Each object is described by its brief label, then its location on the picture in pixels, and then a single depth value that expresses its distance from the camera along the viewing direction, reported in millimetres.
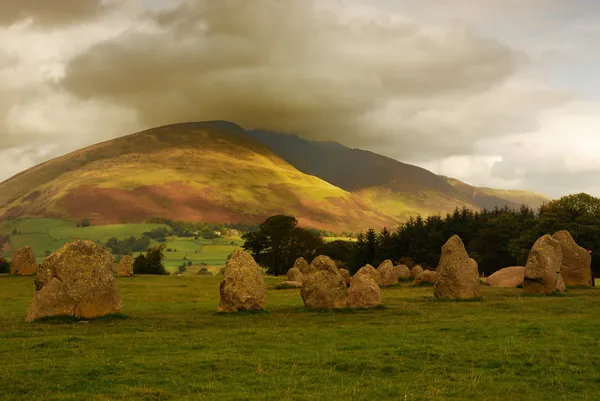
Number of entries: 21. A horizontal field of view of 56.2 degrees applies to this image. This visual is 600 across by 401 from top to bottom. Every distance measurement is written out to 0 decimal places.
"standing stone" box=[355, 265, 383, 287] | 46500
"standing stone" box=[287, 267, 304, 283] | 59109
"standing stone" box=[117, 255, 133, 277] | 67438
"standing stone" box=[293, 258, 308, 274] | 65875
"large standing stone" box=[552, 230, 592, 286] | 43156
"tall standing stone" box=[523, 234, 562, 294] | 36938
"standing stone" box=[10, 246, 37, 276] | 63344
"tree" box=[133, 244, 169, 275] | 88981
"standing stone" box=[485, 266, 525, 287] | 48903
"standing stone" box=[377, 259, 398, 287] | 54375
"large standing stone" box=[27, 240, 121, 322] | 25906
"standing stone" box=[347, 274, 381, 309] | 30688
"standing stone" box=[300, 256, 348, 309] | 30703
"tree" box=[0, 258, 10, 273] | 82175
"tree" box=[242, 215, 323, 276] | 92062
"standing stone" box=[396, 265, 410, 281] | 62906
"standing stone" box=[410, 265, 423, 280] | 63125
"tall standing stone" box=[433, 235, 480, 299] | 34906
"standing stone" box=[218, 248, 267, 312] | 29031
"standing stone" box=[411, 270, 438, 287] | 52062
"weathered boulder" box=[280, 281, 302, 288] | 52219
